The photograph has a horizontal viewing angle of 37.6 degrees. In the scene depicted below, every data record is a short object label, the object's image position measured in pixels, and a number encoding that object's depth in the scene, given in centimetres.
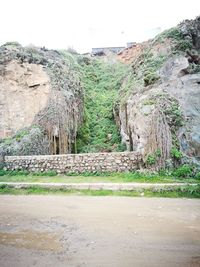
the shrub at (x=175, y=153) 1364
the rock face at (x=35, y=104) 1828
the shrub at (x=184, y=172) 1310
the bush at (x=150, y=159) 1354
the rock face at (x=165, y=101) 1412
